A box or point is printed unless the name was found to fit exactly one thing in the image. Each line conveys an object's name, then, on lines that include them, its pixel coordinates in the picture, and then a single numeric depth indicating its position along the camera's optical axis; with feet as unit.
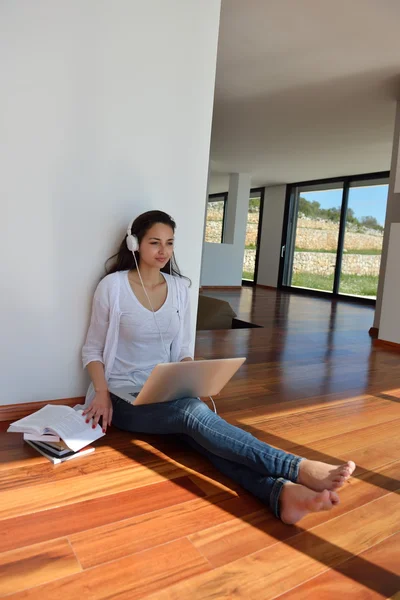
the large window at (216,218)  43.05
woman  5.55
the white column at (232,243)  32.24
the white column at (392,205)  15.55
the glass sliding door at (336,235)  29.55
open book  5.76
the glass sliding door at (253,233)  38.71
